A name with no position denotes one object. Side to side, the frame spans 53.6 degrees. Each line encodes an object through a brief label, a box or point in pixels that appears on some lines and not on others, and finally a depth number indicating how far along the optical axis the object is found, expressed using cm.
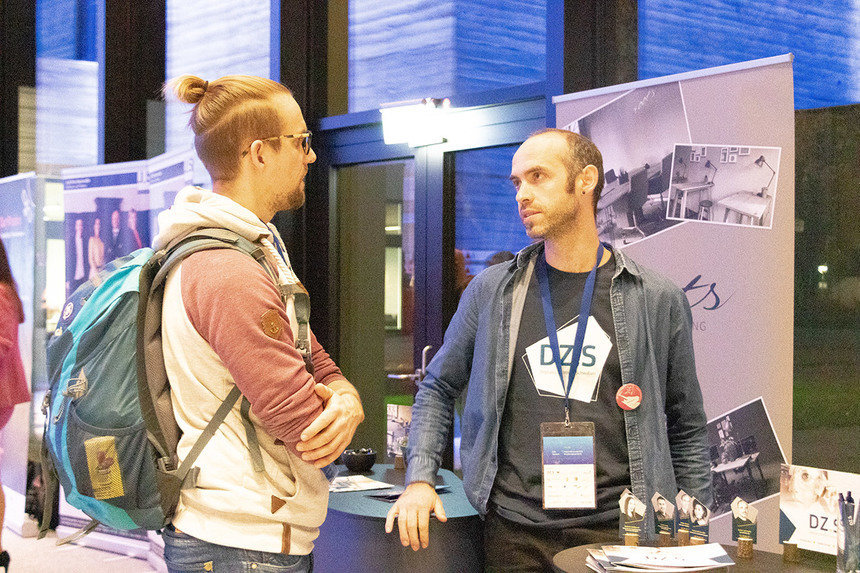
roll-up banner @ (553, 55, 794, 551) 313
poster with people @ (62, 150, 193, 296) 515
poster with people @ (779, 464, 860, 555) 163
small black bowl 332
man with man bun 131
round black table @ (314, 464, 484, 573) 244
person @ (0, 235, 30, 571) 359
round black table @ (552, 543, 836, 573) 161
